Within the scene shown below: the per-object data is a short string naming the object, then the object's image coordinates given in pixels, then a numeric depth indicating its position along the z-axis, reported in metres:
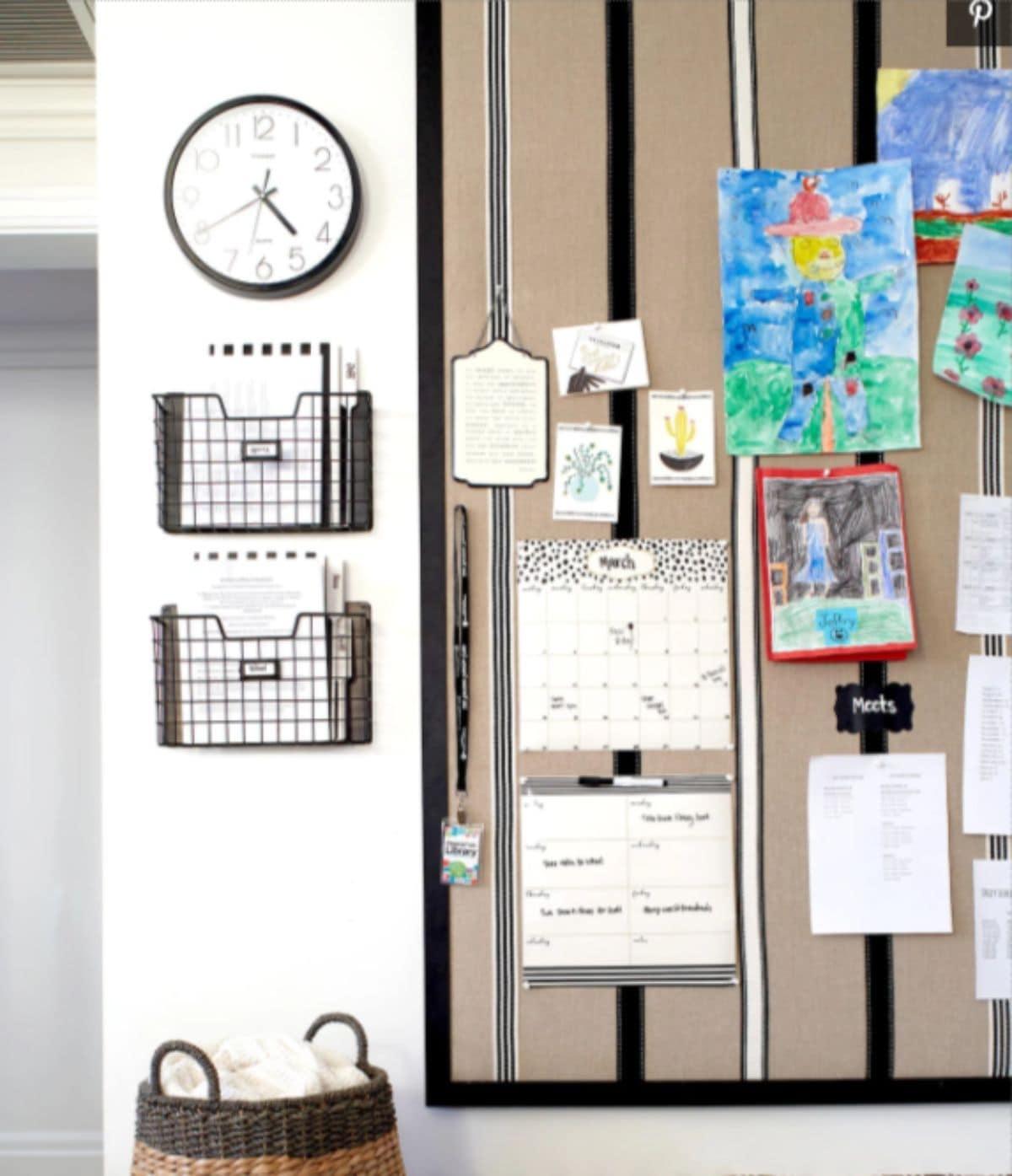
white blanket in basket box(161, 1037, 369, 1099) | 1.57
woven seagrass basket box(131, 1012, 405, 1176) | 1.50
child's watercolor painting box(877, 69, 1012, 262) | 1.87
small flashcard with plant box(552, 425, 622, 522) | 1.84
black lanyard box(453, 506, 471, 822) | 1.82
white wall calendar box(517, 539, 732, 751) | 1.82
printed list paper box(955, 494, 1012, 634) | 1.84
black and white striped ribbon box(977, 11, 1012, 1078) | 1.81
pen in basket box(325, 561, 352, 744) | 1.80
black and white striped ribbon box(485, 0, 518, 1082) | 1.80
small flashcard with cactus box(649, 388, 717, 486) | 1.85
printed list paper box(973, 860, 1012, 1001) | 1.81
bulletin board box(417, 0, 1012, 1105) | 1.80
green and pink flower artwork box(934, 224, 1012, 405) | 1.85
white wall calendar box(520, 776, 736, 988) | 1.80
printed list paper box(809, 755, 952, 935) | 1.81
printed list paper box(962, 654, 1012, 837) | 1.83
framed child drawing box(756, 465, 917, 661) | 1.82
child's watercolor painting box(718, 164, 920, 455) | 1.85
